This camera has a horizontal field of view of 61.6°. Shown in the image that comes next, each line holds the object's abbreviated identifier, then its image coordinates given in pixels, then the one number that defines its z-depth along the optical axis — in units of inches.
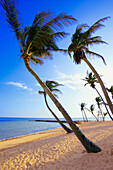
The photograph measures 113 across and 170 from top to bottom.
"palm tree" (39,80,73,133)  556.0
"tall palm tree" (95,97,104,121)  1240.0
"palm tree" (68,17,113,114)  298.4
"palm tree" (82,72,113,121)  862.8
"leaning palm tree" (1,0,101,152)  198.2
